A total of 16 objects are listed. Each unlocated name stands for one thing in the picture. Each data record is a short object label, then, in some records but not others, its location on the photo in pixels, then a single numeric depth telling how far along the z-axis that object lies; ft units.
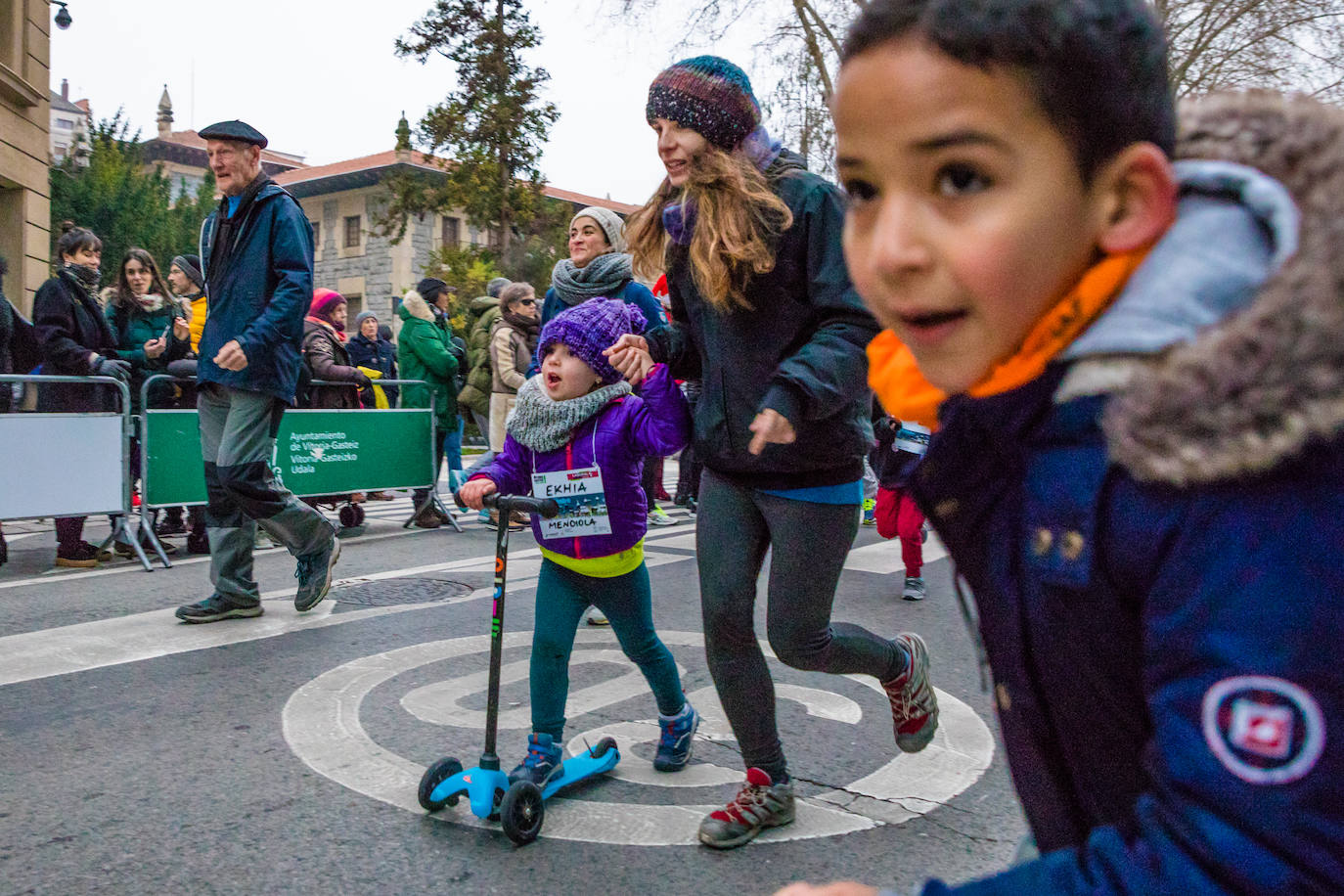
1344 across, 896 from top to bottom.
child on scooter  10.44
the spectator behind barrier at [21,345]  25.40
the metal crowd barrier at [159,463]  24.02
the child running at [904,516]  18.74
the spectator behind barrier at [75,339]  23.25
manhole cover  19.53
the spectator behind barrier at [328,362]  29.50
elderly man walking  17.12
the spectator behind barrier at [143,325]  25.84
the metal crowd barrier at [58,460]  21.93
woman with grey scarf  17.24
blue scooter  9.19
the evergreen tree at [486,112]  87.81
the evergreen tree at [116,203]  90.84
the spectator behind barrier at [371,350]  36.90
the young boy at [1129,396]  2.35
